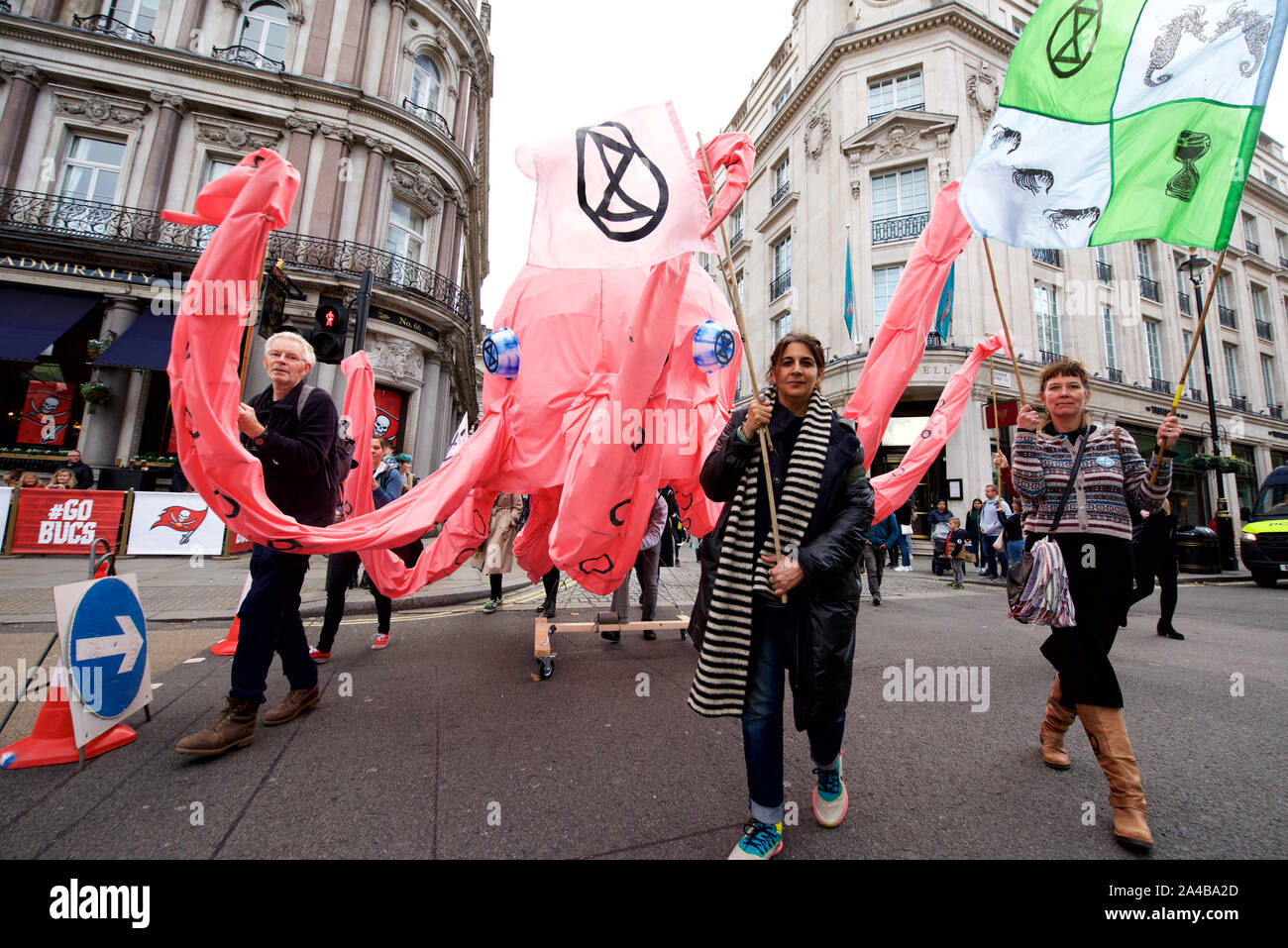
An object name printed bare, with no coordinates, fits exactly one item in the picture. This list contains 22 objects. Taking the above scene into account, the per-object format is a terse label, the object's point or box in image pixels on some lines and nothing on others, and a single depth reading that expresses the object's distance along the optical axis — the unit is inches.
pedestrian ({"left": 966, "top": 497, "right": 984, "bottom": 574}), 525.2
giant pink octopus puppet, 89.0
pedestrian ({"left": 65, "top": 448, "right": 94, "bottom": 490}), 384.8
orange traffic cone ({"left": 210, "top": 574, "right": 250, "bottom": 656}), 173.0
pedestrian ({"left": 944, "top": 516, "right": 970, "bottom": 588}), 411.2
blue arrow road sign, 107.4
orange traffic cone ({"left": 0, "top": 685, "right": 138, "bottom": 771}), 101.4
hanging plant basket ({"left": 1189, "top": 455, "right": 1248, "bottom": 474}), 565.0
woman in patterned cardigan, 89.0
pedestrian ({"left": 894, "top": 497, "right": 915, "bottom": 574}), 483.6
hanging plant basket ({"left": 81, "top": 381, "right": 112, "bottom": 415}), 486.0
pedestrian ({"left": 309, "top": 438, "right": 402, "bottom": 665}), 174.7
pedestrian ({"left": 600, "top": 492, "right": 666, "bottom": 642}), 195.9
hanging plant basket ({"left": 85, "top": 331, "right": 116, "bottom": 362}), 491.2
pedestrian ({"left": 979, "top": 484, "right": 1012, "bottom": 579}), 429.1
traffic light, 262.8
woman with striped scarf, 76.5
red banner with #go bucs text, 357.1
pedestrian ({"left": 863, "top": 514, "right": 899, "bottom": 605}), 313.0
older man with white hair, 108.9
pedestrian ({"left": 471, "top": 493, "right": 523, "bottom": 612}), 225.9
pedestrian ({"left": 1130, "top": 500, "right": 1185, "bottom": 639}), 215.2
